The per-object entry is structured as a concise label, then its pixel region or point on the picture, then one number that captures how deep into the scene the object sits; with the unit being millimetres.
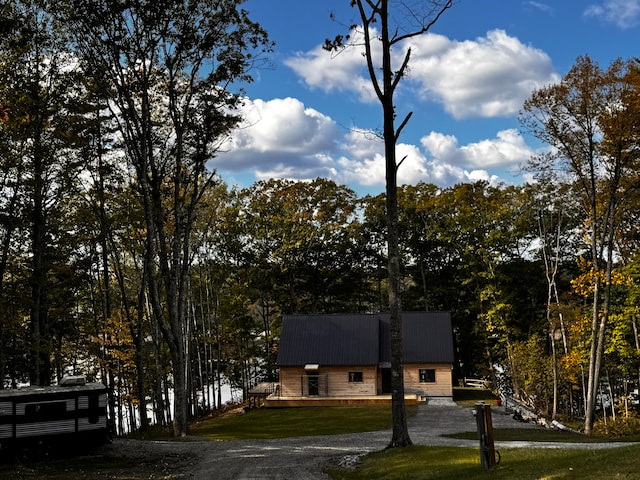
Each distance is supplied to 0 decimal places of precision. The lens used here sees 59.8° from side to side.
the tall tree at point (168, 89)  20906
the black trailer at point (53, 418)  17906
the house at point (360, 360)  36875
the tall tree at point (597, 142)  24016
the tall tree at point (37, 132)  22359
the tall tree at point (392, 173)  16125
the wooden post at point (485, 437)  11195
